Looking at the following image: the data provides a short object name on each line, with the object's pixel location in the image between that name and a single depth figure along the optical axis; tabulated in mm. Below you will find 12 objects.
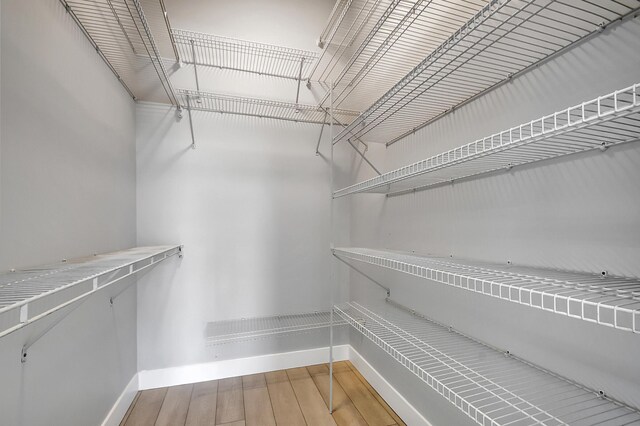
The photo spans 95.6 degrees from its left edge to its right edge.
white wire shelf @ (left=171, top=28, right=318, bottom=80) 1686
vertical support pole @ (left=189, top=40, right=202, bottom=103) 1688
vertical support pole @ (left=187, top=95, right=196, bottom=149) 1756
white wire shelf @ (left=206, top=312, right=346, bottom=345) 1835
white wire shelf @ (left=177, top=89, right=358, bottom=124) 1710
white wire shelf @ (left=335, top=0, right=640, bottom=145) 742
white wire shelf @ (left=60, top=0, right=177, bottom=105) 1046
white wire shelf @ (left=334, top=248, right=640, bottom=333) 512
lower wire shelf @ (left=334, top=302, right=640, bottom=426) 718
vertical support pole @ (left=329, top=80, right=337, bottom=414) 1542
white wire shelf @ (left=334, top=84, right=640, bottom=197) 489
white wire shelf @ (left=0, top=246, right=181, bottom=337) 492
